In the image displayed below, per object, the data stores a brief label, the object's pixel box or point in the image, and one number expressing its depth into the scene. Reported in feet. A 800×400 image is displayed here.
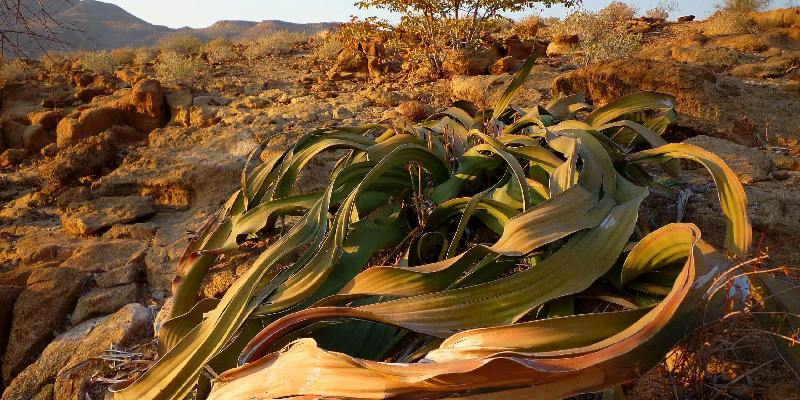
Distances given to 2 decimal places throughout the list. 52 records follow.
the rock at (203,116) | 17.37
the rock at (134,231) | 11.32
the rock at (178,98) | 18.89
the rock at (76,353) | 6.73
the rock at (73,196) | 13.71
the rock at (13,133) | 19.85
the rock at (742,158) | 7.92
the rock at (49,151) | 18.55
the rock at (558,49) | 22.80
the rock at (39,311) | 8.23
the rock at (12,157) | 18.47
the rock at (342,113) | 15.85
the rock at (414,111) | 13.17
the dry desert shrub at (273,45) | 30.42
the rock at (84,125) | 17.89
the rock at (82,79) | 25.06
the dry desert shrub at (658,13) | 35.02
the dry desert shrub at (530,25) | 23.59
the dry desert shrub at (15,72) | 27.55
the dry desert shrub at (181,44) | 39.19
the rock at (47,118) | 20.02
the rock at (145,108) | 18.65
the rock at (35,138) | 19.25
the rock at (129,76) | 24.59
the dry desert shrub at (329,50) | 26.71
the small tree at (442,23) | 20.21
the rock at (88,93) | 22.76
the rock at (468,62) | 19.03
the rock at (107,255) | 9.95
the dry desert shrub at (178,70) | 24.25
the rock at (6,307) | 8.50
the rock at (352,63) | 22.41
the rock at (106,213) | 11.97
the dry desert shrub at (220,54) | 29.86
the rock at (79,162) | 14.39
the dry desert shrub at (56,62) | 29.68
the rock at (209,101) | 18.90
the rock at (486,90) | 14.02
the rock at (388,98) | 16.65
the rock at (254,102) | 18.25
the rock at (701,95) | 10.37
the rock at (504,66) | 18.31
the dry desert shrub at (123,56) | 33.58
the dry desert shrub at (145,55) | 33.70
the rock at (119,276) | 9.21
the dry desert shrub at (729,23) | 27.66
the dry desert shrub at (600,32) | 19.13
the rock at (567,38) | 23.73
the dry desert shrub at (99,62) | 29.94
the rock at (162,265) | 8.93
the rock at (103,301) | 8.66
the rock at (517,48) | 21.43
